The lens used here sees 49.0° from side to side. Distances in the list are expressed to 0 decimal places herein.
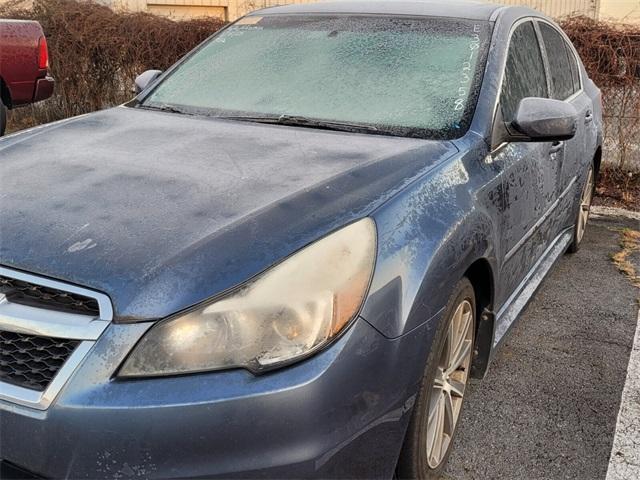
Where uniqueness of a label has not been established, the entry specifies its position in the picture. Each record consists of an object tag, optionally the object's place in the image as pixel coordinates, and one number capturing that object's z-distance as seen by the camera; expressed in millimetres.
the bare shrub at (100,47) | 7875
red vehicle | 6652
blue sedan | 1580
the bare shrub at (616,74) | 6504
